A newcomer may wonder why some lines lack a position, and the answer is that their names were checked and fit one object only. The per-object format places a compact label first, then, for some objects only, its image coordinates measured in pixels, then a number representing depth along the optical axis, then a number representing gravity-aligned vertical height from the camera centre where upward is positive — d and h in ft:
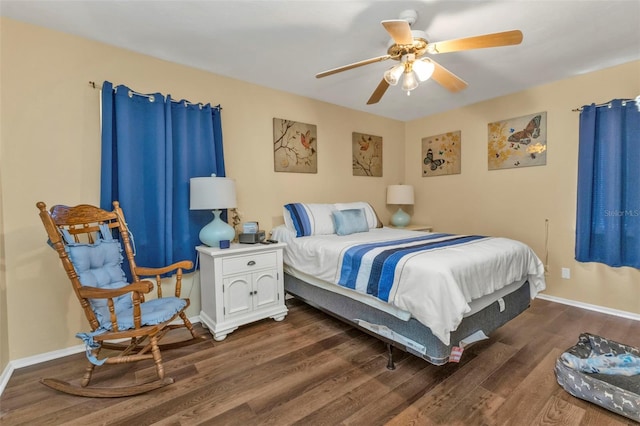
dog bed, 4.88 -3.45
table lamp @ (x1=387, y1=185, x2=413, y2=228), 13.87 +0.12
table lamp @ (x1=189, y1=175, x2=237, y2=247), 8.13 +0.09
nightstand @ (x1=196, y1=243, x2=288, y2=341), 7.91 -2.46
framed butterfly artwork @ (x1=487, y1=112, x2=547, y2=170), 10.68 +2.31
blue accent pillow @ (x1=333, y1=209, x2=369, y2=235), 10.34 -0.73
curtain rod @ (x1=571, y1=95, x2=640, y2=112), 8.67 +3.05
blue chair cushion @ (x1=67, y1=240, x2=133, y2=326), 6.06 -1.48
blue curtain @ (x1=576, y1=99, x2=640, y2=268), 8.70 +0.49
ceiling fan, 5.38 +3.18
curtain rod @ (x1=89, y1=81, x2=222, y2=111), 7.45 +3.09
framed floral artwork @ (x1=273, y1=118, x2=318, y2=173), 10.94 +2.25
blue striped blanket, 6.35 -1.44
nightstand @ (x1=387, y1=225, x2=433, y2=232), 13.28 -1.25
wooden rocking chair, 5.56 -1.80
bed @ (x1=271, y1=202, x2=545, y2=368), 5.64 -1.91
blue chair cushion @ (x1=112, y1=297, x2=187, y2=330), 5.76 -2.34
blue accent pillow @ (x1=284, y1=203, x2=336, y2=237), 10.00 -0.59
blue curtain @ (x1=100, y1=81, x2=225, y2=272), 7.57 +1.18
